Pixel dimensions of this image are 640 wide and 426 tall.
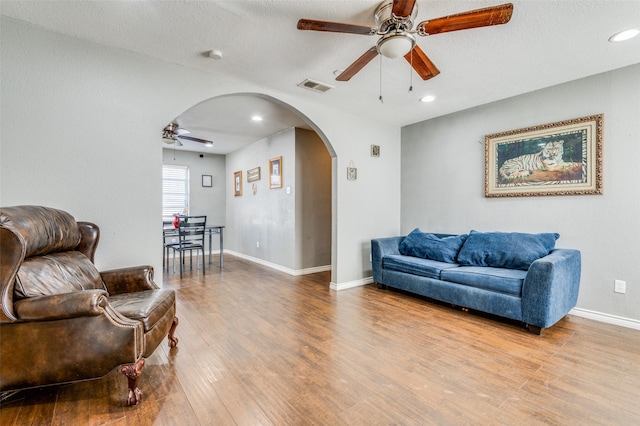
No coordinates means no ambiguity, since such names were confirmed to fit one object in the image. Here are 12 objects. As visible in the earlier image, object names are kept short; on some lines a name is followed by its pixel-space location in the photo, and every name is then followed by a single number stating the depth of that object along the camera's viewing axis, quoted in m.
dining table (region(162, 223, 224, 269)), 5.23
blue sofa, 2.55
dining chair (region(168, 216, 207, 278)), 4.93
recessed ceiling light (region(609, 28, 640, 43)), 2.18
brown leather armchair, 1.48
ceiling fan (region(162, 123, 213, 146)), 4.36
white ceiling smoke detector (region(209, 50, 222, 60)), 2.48
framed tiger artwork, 2.94
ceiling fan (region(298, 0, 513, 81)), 1.66
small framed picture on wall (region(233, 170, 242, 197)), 6.69
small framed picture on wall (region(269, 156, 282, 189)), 5.30
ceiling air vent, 3.09
